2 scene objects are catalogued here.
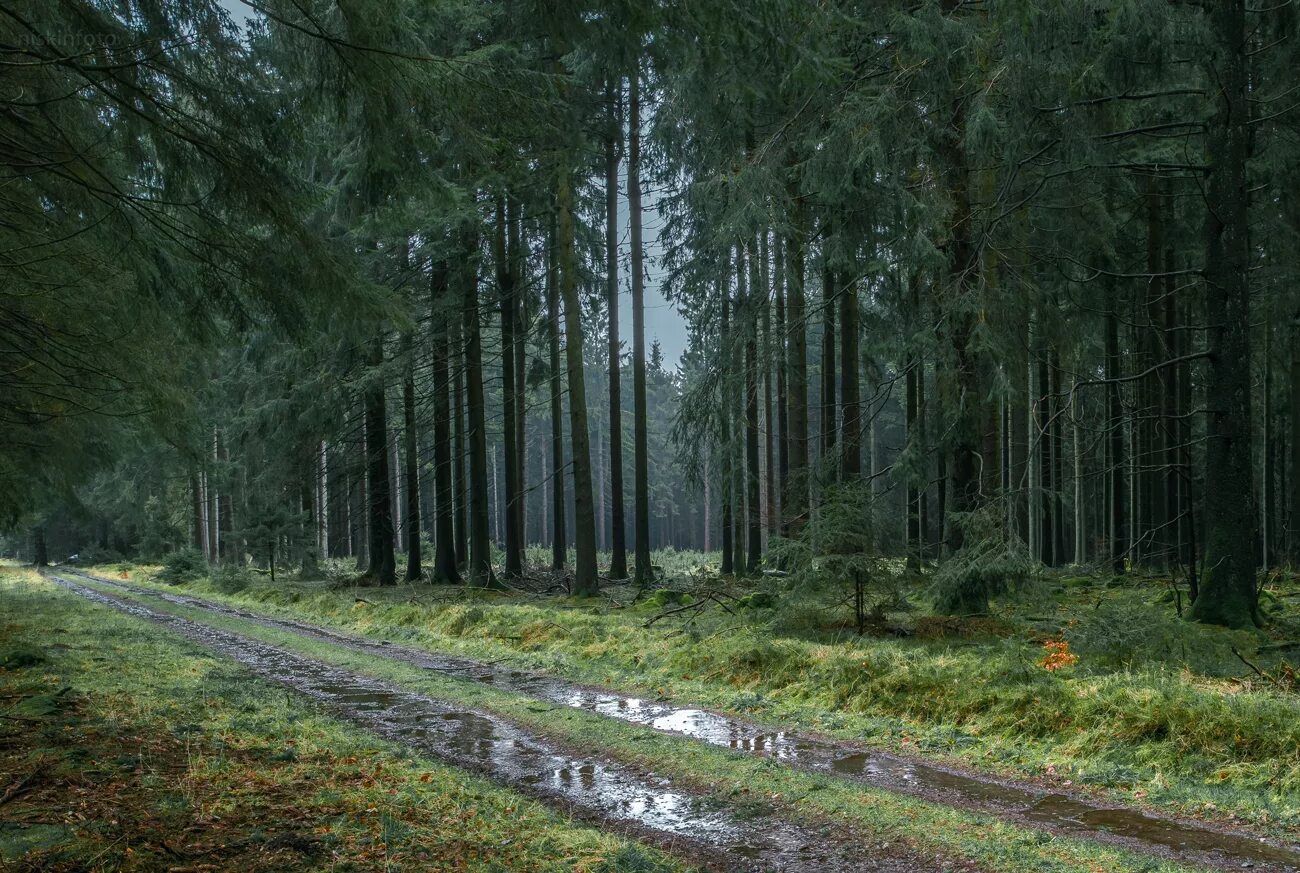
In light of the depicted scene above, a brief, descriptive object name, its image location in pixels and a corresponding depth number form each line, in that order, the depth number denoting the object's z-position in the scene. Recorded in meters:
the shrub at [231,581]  24.45
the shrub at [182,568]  31.28
